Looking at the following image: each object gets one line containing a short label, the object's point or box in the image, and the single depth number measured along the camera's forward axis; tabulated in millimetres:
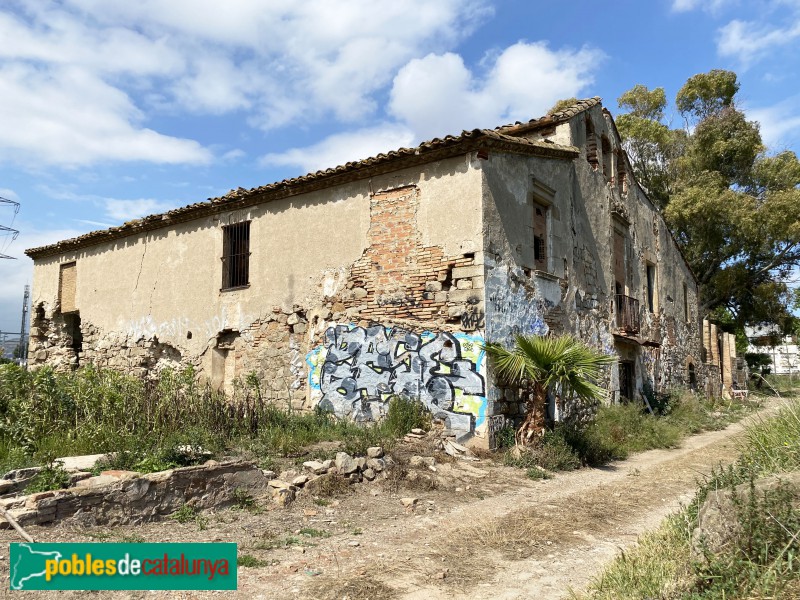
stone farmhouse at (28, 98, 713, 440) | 9852
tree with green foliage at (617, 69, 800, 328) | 24266
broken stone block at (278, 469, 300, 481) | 6938
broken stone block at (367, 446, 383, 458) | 7789
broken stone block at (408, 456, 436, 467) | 7984
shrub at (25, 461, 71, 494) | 5254
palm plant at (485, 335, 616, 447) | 8781
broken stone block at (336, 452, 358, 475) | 7258
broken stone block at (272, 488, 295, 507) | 6383
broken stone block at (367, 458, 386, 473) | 7578
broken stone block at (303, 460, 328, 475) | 7145
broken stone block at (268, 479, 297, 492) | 6598
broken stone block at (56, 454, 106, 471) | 5812
